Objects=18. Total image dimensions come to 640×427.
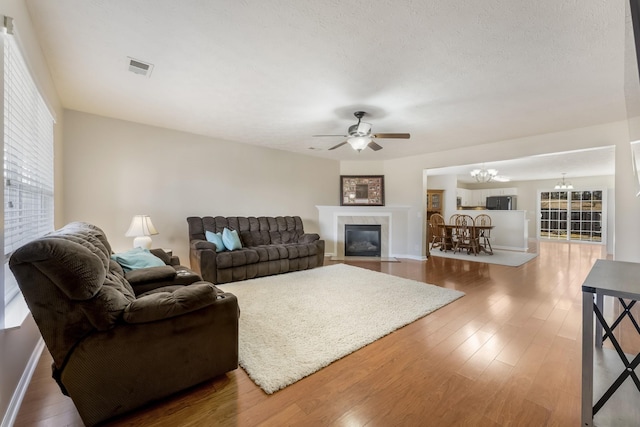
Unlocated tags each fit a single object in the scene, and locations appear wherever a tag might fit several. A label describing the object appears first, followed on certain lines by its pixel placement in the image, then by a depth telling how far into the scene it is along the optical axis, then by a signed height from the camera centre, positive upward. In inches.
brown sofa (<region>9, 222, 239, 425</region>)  47.3 -25.4
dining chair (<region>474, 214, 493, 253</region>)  279.5 -10.6
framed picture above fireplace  254.4 +23.4
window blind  61.5 +16.5
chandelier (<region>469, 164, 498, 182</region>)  254.0 +40.9
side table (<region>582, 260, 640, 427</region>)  47.4 -30.3
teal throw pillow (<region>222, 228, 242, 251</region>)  163.8 -17.5
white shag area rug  75.8 -42.0
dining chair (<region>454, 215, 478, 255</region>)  256.7 -24.8
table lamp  134.6 -10.1
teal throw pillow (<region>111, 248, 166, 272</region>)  97.5 -18.8
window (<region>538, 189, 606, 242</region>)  330.6 -0.6
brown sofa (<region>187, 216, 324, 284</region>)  149.9 -23.7
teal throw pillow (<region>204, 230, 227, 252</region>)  160.6 -16.8
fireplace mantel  243.9 -8.2
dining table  255.0 -20.6
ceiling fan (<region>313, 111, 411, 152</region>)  129.7 +39.4
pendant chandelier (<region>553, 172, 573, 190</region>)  339.6 +38.6
